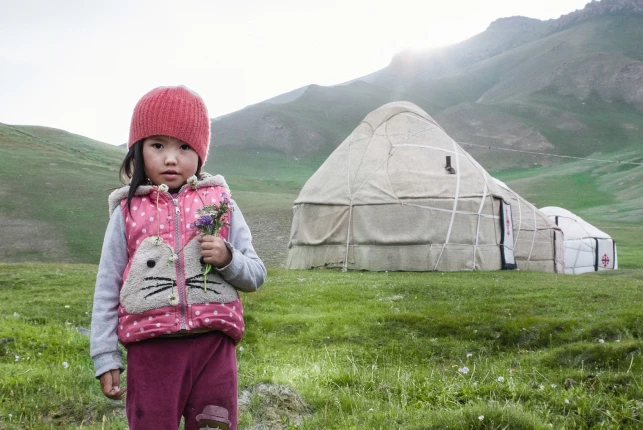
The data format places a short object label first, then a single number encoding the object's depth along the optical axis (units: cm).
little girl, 272
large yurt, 1752
